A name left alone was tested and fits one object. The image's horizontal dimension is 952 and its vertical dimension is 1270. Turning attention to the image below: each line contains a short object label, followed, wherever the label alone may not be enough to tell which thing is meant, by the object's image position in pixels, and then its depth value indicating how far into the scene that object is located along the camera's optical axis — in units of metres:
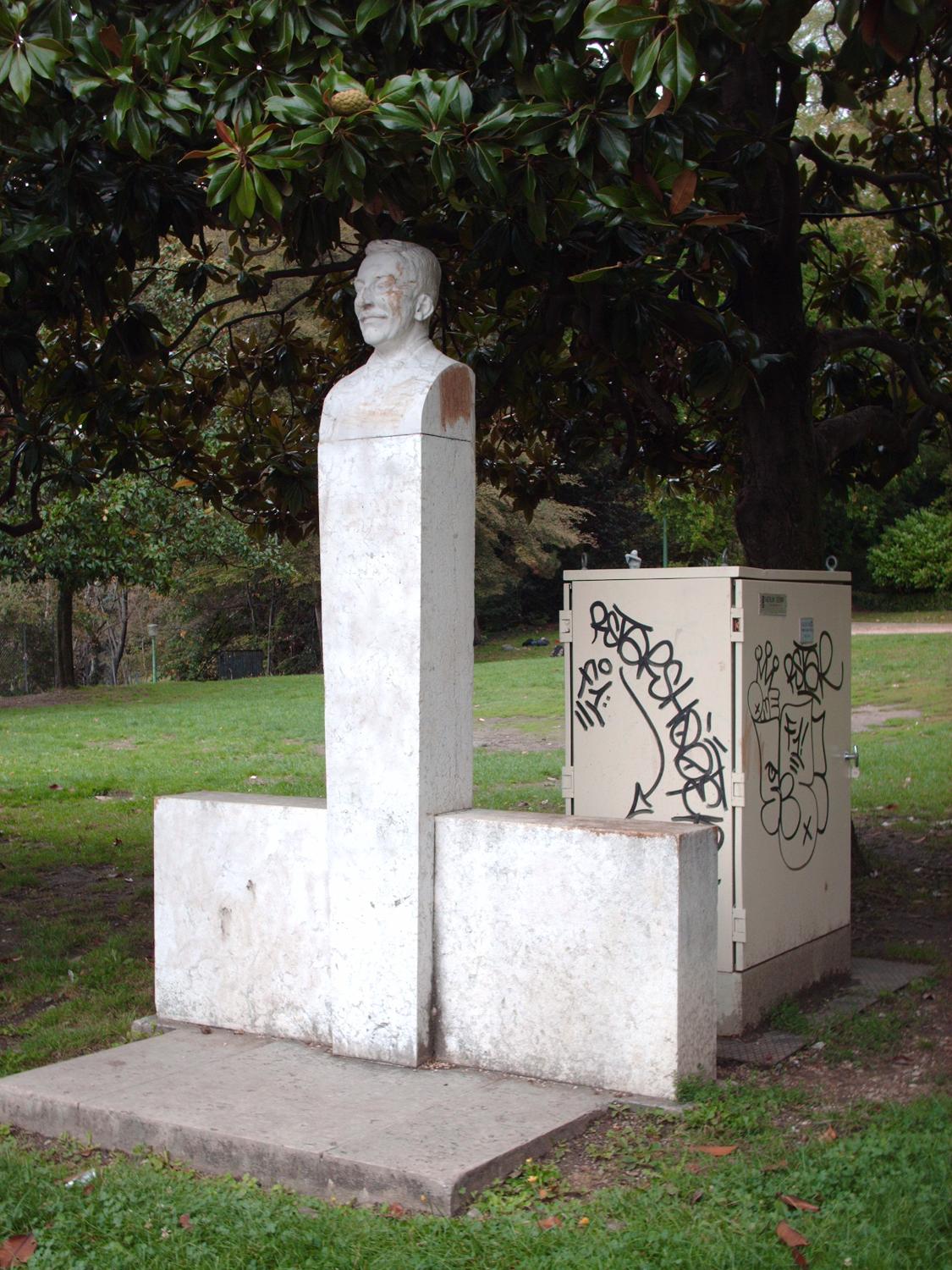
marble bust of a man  5.39
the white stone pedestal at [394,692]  5.26
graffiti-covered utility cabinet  5.83
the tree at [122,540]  20.83
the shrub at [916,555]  38.50
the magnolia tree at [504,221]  5.00
